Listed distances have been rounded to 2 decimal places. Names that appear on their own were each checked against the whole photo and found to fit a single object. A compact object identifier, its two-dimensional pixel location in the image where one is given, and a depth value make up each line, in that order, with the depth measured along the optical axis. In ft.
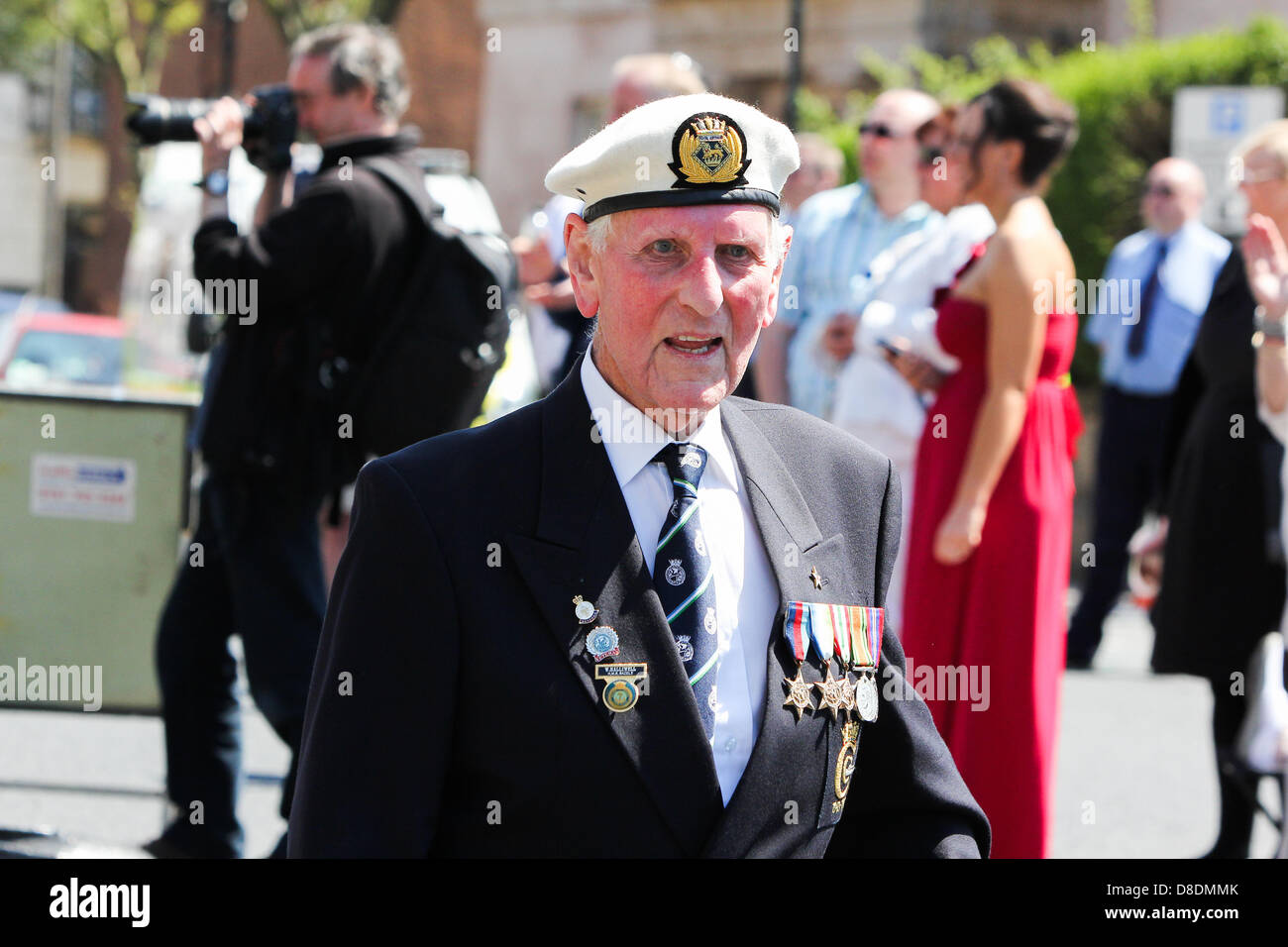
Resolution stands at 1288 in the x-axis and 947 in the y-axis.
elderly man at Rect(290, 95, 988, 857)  14.80
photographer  33.50
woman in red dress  31.35
